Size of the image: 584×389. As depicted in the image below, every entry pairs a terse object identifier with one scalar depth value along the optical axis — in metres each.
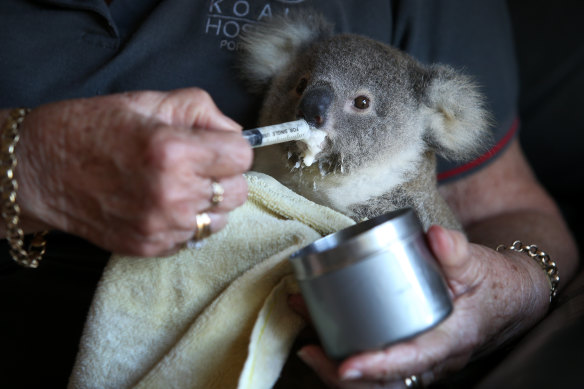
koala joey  1.03
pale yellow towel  0.81
